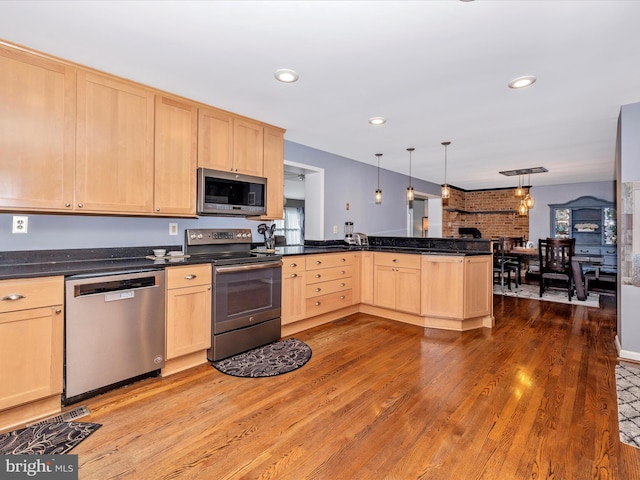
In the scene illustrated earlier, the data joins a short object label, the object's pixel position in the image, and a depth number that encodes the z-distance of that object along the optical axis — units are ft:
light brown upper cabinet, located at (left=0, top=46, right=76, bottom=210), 6.71
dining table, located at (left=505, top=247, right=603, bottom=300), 16.81
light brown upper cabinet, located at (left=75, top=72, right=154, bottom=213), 7.65
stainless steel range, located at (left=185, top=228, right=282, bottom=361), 9.18
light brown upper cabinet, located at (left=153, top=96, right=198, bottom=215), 8.93
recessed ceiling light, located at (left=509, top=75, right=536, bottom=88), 8.13
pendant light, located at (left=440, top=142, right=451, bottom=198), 14.04
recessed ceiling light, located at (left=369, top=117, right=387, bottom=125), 11.11
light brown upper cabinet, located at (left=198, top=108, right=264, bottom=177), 9.89
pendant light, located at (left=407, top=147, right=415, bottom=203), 15.13
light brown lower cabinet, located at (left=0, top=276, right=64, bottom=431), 5.97
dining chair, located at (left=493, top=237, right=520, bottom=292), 19.13
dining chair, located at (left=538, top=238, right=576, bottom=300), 17.25
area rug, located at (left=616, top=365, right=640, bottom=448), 6.05
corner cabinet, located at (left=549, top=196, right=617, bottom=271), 24.35
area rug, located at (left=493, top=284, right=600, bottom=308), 16.74
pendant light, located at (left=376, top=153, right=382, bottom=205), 16.31
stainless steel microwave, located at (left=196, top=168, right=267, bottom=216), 9.78
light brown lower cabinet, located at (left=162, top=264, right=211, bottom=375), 8.27
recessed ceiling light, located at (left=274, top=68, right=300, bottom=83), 7.80
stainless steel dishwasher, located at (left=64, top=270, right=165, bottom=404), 6.73
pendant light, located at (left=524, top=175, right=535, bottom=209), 19.81
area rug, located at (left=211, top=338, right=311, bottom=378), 8.59
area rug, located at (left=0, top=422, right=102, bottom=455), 5.50
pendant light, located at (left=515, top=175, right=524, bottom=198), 18.18
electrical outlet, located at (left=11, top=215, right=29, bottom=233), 7.48
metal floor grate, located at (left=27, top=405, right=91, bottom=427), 6.34
